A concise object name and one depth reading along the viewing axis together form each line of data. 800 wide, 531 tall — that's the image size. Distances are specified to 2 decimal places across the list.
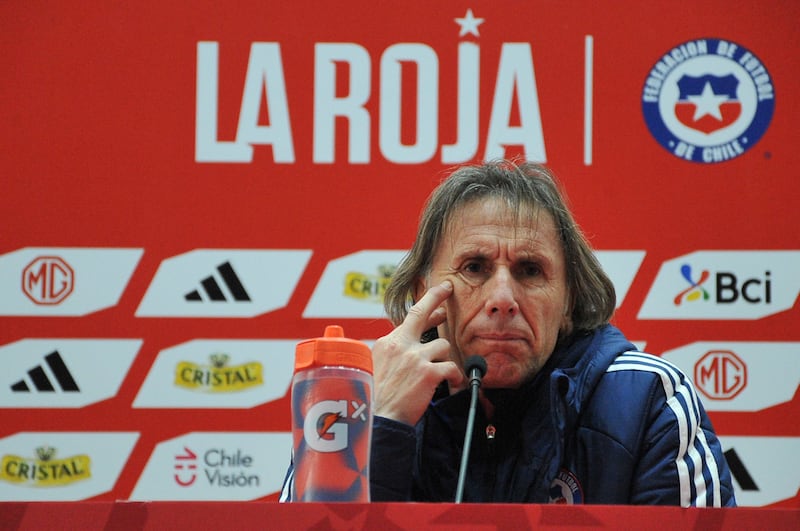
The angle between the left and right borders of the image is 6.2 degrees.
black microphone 7.82
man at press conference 7.92
